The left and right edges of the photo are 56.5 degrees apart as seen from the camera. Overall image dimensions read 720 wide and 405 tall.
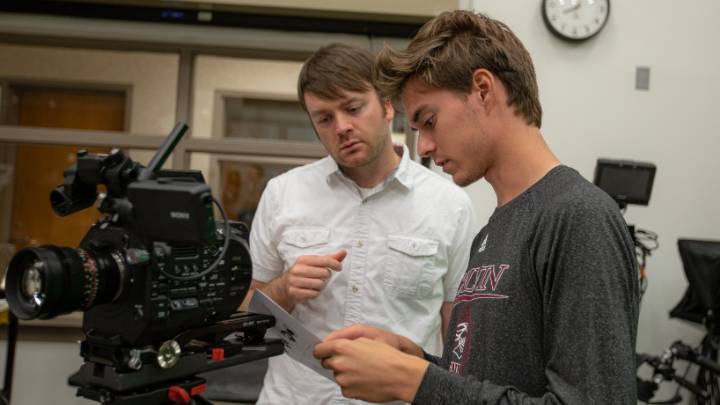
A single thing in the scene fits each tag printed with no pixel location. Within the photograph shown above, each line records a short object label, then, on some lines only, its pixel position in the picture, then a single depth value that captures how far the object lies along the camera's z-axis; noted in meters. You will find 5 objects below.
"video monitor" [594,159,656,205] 2.83
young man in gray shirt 0.76
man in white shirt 1.48
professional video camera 0.84
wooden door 3.85
